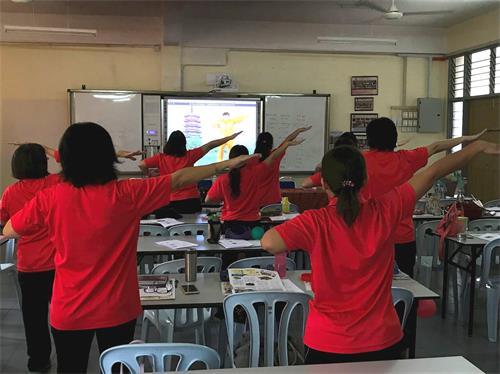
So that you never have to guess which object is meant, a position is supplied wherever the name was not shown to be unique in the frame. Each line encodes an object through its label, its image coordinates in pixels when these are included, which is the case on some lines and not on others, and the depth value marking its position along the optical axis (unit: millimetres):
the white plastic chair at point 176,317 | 3135
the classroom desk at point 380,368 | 1716
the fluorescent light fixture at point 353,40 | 7262
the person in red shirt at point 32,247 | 3037
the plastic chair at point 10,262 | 4172
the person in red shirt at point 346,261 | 1835
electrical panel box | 8820
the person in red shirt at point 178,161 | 5312
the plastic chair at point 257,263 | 3244
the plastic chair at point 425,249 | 5004
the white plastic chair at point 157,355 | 1732
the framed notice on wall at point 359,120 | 8789
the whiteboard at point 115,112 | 7941
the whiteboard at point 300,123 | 8422
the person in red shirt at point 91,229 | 2014
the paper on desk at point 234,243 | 3688
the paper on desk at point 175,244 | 3700
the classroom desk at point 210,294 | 2572
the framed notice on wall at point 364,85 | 8742
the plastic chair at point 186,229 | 4328
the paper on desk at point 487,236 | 4230
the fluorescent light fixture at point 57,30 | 6625
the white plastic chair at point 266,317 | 2424
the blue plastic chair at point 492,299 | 3992
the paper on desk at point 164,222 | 4496
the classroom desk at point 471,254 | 4082
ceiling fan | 6312
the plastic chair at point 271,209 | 5052
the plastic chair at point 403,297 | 2556
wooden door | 7766
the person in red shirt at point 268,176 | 4746
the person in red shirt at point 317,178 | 3881
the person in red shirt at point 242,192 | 4352
